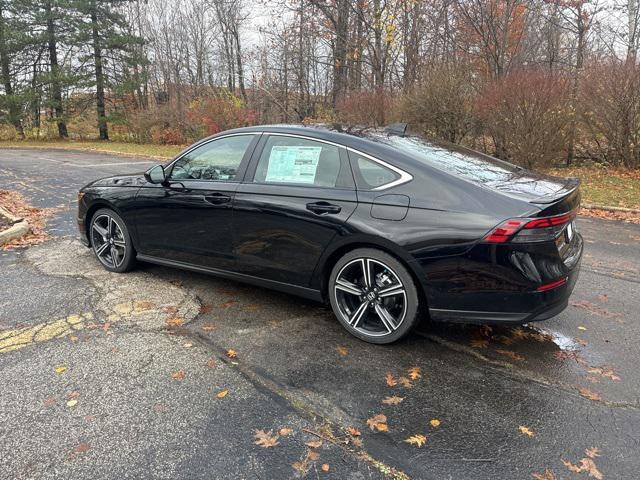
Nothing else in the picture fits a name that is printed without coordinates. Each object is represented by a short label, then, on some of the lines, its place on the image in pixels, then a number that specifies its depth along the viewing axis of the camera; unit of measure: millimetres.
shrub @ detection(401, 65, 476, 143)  13539
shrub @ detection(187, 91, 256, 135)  23062
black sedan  2982
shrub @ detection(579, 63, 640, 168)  11062
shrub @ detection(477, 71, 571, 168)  11000
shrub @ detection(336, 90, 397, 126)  15527
